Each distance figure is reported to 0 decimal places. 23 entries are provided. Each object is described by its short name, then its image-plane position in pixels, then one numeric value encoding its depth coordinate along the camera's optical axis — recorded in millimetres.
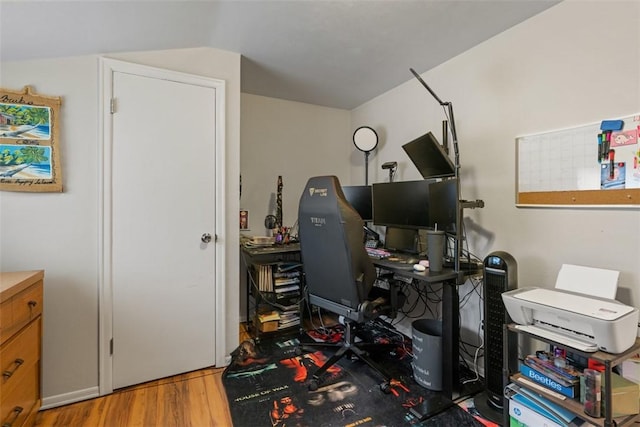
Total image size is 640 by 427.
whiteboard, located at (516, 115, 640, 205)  1405
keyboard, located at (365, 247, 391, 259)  2232
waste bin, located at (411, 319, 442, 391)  1837
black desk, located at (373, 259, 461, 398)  1771
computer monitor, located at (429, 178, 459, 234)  1870
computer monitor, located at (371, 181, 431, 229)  2170
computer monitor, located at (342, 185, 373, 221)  2863
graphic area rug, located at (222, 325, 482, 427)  1630
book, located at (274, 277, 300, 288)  2684
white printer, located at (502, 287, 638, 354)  1125
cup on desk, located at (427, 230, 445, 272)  1815
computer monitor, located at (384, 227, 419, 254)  2399
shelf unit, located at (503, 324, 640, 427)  1111
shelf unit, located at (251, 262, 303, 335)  2662
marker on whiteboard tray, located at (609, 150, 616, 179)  1457
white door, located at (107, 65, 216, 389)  1915
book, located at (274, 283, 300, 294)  2688
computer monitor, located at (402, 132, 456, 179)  2025
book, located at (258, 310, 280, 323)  2612
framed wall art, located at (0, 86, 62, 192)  1626
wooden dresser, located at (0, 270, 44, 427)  1252
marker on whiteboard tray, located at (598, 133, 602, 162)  1500
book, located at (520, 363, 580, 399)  1261
